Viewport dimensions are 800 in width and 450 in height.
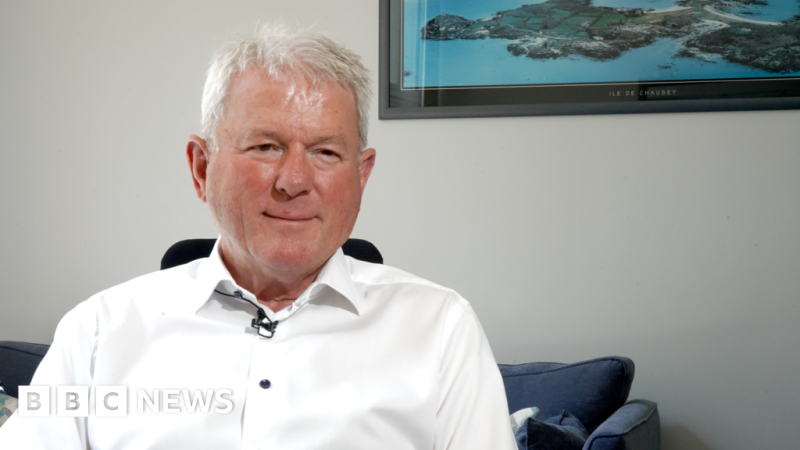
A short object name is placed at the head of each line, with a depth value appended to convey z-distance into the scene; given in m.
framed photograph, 2.15
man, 1.09
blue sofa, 1.83
